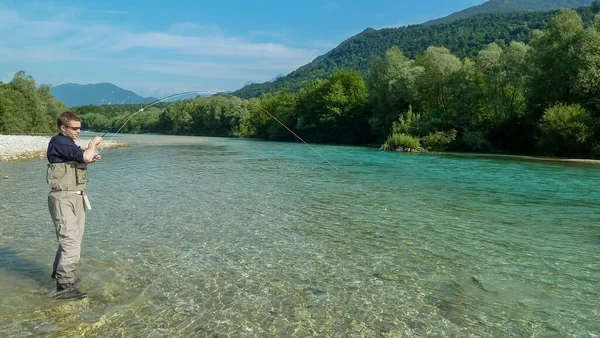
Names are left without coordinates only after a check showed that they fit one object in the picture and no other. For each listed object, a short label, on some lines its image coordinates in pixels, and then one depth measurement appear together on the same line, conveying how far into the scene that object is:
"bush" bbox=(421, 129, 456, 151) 50.34
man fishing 5.61
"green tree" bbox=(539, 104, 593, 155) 38.03
